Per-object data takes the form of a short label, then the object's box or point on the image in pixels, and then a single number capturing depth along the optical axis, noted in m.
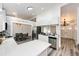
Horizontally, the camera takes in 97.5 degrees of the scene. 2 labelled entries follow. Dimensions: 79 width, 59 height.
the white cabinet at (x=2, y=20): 2.28
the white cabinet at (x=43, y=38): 2.59
